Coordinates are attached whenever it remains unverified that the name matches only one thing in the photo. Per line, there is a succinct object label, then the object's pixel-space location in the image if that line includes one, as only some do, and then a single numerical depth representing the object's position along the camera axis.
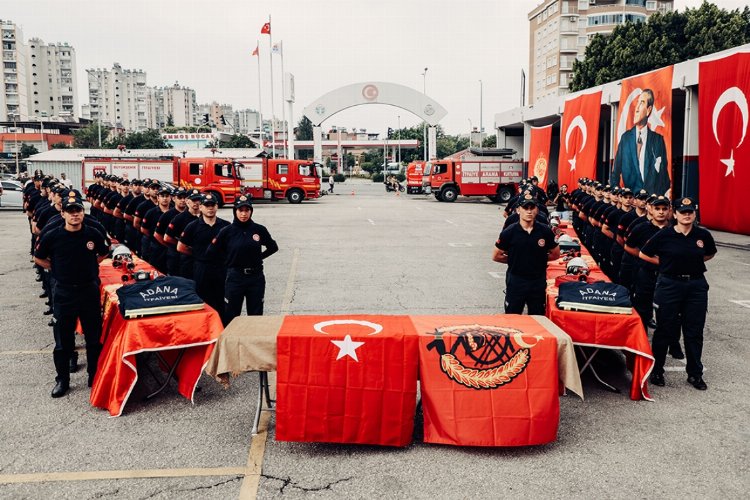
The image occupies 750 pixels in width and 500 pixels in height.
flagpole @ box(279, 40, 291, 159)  51.00
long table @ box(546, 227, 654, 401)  5.95
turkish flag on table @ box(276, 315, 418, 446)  4.96
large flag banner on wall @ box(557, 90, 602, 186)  27.84
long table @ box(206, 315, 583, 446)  4.94
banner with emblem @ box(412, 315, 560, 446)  4.93
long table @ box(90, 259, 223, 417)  5.64
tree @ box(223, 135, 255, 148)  95.74
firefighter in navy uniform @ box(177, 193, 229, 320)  7.51
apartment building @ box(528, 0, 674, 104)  78.81
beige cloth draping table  5.08
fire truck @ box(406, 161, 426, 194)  45.07
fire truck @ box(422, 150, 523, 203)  37.78
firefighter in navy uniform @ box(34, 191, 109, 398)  6.09
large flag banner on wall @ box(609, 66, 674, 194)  21.84
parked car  30.89
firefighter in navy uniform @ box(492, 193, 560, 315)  6.75
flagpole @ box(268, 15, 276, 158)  51.58
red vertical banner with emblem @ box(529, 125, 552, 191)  32.72
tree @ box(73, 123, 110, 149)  96.44
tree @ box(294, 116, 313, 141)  141.00
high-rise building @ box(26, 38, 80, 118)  135.00
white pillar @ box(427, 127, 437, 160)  51.14
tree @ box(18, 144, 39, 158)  88.94
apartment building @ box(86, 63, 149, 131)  165.38
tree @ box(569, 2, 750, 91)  39.12
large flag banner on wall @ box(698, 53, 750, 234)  18.25
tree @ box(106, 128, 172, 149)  87.25
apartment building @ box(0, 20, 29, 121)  120.25
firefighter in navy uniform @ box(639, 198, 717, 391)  6.43
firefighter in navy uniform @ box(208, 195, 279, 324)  7.02
